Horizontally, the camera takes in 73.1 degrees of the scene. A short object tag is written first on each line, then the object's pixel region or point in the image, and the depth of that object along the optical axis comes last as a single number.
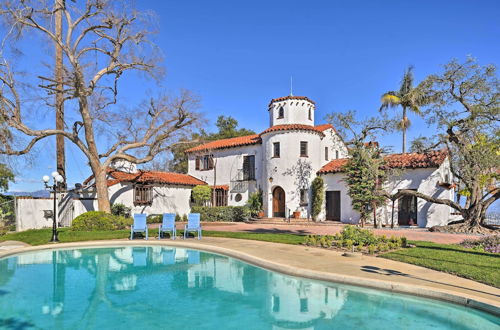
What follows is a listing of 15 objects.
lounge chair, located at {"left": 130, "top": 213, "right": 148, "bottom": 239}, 15.19
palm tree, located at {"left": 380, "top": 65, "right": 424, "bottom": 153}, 33.94
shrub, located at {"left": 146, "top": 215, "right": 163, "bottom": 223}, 24.90
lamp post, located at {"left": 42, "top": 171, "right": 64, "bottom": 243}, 15.16
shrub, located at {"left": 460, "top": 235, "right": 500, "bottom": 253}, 11.40
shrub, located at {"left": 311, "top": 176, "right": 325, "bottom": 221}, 25.36
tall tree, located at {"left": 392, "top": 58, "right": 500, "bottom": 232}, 17.94
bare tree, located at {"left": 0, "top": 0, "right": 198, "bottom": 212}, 19.27
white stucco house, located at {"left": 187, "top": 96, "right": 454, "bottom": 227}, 21.70
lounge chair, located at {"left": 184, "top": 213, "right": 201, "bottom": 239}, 15.23
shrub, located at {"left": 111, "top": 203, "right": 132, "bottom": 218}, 24.26
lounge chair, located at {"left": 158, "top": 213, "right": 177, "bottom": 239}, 15.45
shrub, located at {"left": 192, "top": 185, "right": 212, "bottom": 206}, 29.11
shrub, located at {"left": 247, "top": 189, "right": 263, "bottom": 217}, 27.31
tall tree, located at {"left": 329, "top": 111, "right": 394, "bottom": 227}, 18.02
